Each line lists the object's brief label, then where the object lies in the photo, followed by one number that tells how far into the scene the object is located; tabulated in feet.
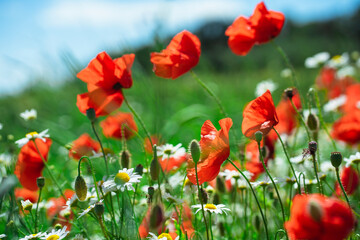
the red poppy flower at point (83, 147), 3.37
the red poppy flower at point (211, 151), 2.82
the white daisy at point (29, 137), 3.31
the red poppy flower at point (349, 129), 3.77
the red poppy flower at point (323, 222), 2.32
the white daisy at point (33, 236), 2.91
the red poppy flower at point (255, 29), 3.65
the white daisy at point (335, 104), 4.39
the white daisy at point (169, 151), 3.34
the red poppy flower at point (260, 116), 2.87
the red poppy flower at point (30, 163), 3.48
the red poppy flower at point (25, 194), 3.66
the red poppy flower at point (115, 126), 3.91
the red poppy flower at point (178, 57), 3.41
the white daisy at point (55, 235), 2.89
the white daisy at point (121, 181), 2.91
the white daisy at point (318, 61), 5.31
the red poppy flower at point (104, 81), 3.33
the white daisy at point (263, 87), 4.78
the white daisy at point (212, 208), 2.95
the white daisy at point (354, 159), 3.19
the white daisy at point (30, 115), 3.72
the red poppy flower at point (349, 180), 3.32
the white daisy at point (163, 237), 2.79
